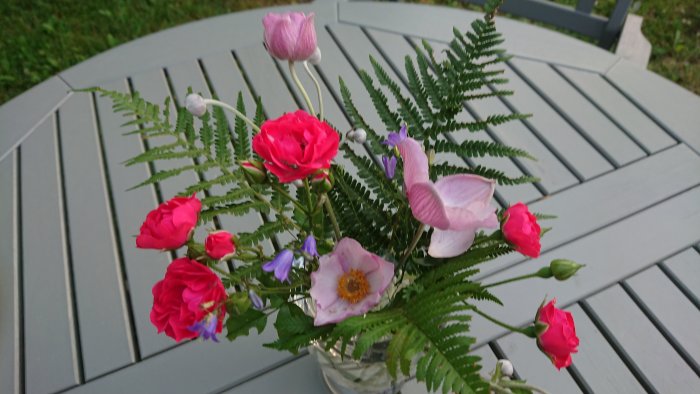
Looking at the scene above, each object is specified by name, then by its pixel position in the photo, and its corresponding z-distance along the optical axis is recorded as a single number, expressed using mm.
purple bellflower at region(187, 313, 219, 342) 462
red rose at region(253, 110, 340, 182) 434
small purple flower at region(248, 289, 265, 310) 507
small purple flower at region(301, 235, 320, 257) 493
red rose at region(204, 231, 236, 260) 465
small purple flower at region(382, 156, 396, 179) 541
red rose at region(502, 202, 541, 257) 480
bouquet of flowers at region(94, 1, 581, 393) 447
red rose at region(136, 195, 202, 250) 448
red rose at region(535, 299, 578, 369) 508
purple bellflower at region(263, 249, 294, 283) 477
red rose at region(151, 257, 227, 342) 452
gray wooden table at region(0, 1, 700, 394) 872
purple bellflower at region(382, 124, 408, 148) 504
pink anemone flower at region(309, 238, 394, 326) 498
